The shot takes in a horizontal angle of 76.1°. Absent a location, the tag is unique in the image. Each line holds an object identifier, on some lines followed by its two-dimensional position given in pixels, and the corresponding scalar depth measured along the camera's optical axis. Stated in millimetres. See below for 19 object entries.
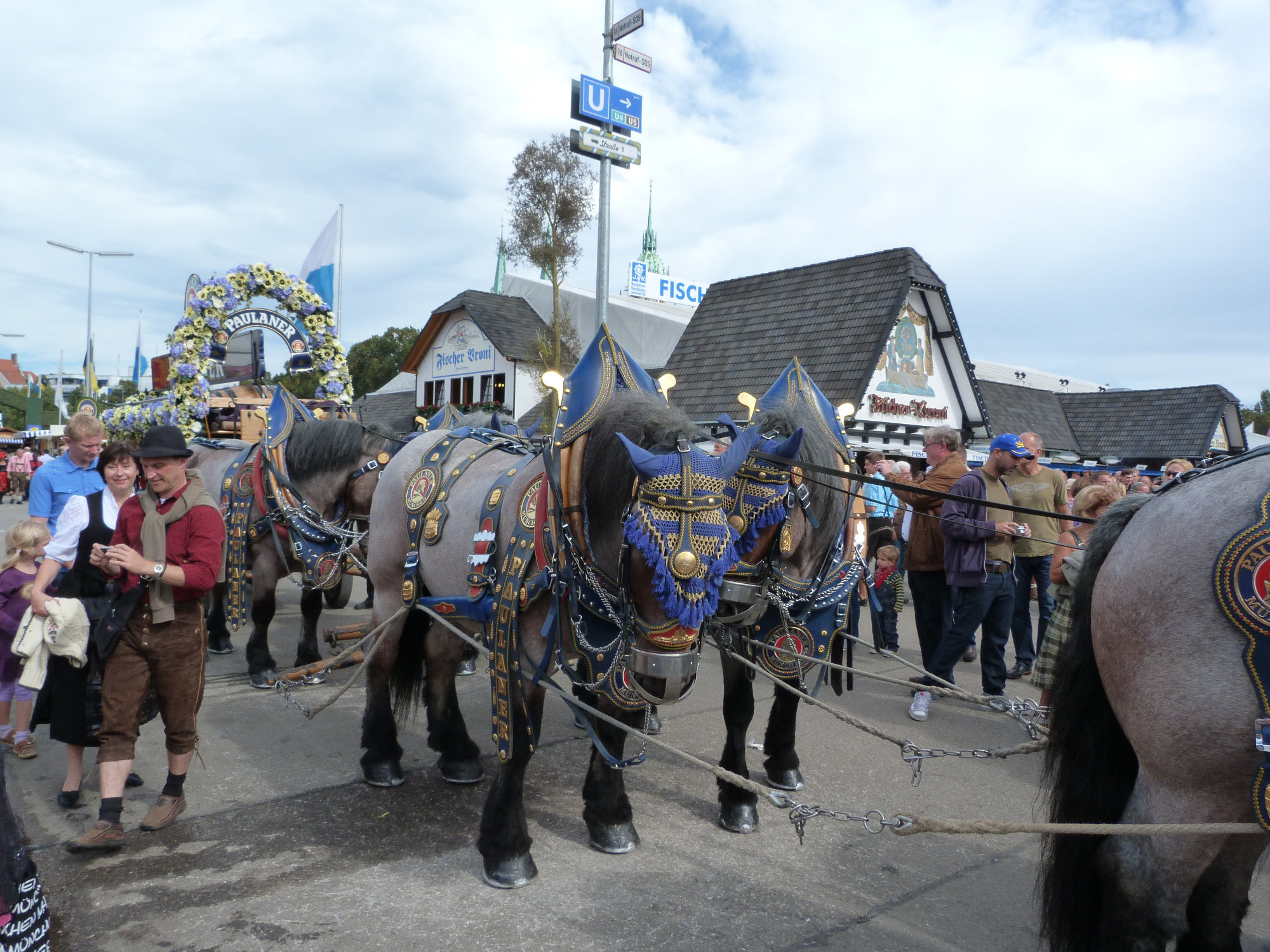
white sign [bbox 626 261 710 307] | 35500
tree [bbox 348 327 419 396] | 40719
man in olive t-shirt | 6094
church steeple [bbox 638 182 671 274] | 53525
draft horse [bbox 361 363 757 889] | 2650
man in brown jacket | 5531
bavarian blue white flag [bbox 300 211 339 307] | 12602
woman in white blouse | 3498
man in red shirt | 3338
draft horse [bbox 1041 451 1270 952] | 1804
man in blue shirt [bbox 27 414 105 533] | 4883
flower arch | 8438
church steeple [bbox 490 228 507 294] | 46838
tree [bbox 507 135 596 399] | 19625
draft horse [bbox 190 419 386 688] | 5898
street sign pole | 11305
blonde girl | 4199
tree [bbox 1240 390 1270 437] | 65694
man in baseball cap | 5359
